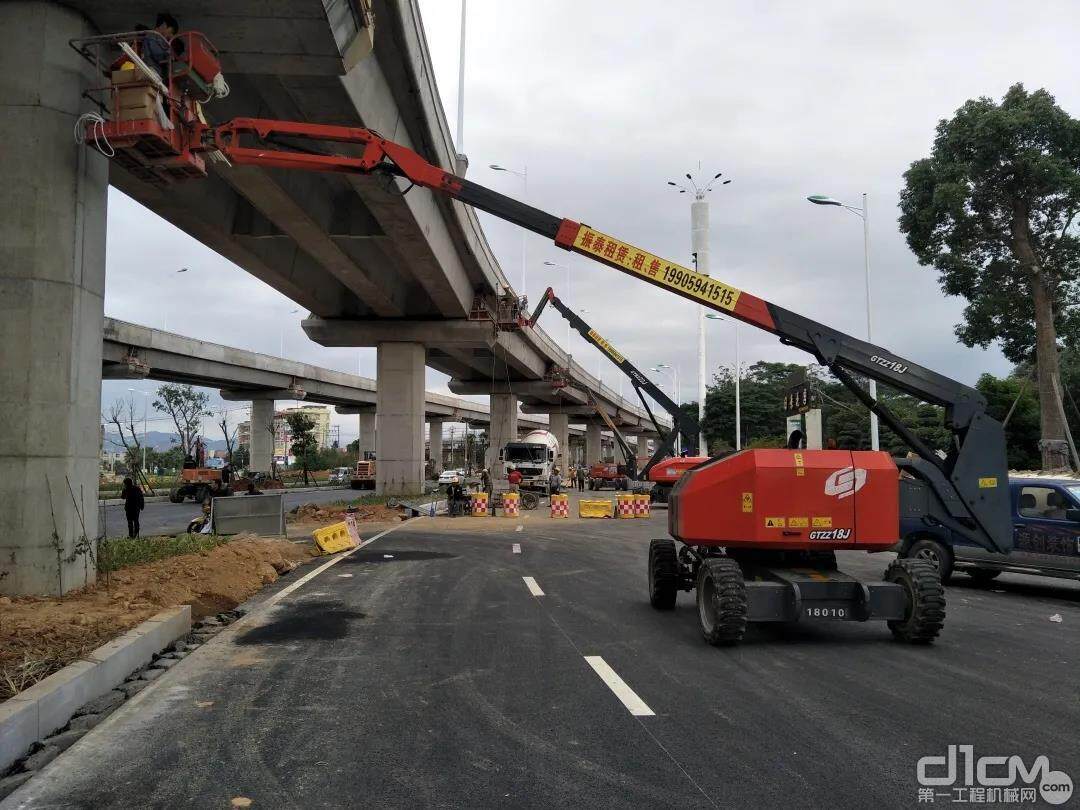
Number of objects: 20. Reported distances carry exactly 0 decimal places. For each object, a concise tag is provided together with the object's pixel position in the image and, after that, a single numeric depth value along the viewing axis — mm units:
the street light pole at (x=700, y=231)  40281
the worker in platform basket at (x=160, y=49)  10375
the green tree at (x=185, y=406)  72812
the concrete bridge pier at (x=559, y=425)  85188
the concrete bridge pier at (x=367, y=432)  82438
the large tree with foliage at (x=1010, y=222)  29328
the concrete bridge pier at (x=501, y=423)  58000
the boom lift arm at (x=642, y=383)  33656
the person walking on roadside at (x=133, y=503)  20391
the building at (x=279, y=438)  175312
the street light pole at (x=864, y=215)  26631
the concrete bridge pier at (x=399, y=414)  37875
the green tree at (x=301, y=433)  83312
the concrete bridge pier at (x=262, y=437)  63875
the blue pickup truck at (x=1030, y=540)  11781
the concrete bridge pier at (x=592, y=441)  101562
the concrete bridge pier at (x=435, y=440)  105688
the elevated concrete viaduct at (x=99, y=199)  9633
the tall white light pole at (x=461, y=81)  26228
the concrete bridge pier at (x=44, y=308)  9547
